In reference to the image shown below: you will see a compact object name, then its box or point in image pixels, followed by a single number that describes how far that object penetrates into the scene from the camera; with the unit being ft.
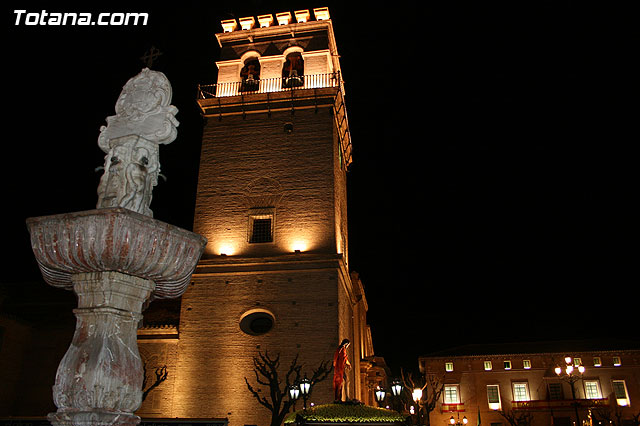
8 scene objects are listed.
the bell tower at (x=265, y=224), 67.21
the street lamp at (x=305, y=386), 52.54
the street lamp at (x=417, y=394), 69.21
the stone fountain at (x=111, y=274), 18.03
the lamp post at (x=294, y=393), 53.26
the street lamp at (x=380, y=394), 58.54
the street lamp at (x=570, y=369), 61.13
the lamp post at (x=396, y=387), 56.59
